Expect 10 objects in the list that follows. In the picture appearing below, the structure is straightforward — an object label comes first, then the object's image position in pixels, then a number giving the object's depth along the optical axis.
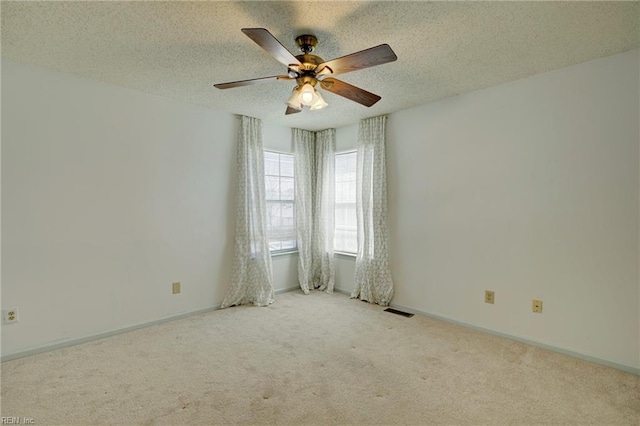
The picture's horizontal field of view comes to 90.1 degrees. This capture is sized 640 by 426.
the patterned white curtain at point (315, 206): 4.48
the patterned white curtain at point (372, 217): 3.83
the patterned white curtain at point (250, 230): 3.84
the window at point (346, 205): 4.37
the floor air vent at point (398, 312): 3.53
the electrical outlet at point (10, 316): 2.47
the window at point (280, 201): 4.30
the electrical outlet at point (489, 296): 3.04
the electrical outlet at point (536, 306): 2.75
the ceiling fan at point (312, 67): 1.72
